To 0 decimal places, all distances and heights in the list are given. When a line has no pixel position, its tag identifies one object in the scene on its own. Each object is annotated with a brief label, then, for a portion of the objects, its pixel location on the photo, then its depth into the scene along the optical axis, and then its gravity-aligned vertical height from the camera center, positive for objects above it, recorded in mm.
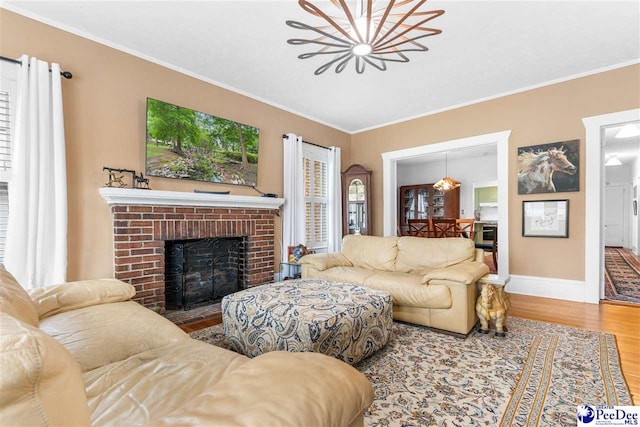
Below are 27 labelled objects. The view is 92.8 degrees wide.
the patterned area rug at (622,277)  3807 -1070
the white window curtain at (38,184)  2369 +233
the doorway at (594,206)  3508 +46
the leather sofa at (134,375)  488 -486
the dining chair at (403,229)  8367 -499
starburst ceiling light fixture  2040 +1338
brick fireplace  2865 -145
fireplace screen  3371 -694
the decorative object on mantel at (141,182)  3031 +303
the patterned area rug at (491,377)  1595 -1063
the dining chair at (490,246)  4955 -597
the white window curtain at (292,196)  4477 +233
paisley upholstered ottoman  1885 -730
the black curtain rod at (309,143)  4554 +1125
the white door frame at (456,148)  4114 +560
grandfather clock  5348 +196
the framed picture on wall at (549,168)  3662 +533
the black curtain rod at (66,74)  2621 +1193
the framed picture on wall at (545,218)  3722 -98
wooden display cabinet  7965 +217
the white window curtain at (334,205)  5320 +111
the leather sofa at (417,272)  2607 -647
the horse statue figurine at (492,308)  2568 -832
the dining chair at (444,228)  4496 -261
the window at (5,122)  2377 +714
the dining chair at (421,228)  4637 -262
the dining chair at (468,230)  4742 -299
